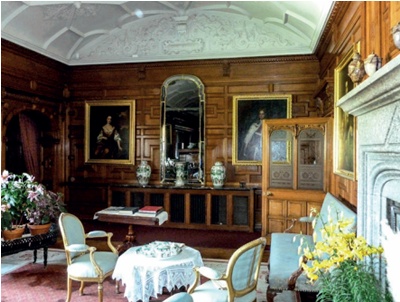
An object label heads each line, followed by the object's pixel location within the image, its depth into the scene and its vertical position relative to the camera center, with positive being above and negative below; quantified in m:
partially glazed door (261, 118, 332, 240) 4.69 -0.24
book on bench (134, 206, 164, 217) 4.14 -0.77
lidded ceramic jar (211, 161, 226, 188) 5.95 -0.41
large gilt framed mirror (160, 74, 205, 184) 6.26 +0.49
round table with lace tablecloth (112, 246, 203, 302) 2.83 -1.08
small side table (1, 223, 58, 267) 3.58 -1.07
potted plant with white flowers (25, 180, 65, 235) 3.78 -0.69
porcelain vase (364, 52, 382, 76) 2.33 +0.64
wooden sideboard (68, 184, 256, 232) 5.88 -0.94
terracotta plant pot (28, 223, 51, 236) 3.90 -0.93
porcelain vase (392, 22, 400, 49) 1.83 +0.67
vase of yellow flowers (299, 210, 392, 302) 1.83 -0.69
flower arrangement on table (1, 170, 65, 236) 3.59 -0.60
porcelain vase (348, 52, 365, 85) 2.60 +0.67
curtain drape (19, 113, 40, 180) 6.21 +0.16
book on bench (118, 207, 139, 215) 4.18 -0.76
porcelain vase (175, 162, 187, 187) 6.17 -0.42
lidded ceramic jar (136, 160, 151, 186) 6.23 -0.41
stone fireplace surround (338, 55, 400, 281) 1.86 +0.06
